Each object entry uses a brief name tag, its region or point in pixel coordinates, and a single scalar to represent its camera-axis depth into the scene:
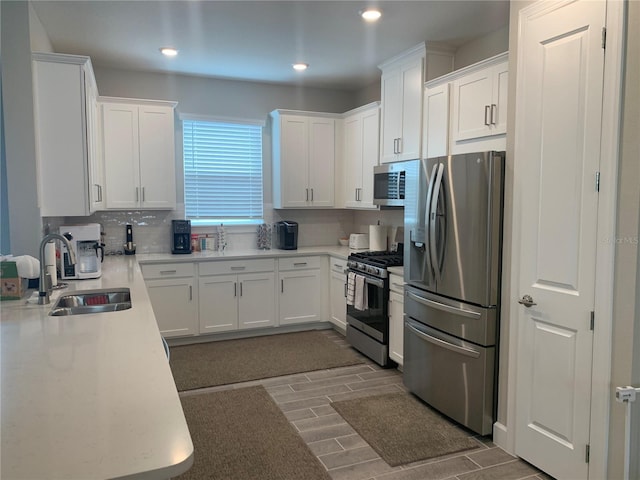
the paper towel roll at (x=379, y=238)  4.93
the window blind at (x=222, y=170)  5.31
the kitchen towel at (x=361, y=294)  4.24
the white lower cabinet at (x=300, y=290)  5.11
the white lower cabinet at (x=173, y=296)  4.61
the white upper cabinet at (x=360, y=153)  4.84
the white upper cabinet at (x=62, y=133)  3.21
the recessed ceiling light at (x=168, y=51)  4.14
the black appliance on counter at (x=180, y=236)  4.97
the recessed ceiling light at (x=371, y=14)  3.27
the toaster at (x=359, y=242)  5.30
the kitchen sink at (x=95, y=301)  2.76
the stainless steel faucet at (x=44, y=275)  2.54
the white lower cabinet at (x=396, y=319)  3.84
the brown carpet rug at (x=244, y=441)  2.59
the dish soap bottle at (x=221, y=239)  5.33
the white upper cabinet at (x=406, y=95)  3.98
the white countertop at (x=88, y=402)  1.03
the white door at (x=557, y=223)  2.27
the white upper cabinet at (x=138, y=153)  4.60
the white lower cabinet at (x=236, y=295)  4.80
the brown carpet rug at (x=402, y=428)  2.81
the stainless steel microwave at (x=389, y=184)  4.12
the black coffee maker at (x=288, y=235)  5.40
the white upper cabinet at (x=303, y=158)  5.31
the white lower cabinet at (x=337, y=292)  4.93
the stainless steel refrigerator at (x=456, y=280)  2.82
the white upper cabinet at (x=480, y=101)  3.07
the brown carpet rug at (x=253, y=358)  3.97
